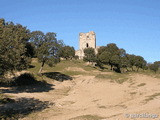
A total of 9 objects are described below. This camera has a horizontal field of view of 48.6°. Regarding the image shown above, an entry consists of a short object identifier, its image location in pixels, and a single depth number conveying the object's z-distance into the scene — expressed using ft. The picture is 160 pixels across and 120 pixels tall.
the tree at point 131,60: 272.10
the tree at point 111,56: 236.63
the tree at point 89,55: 265.54
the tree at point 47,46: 144.87
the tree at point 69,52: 312.38
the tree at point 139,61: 271.08
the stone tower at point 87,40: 393.29
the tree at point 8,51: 55.36
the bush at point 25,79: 123.37
